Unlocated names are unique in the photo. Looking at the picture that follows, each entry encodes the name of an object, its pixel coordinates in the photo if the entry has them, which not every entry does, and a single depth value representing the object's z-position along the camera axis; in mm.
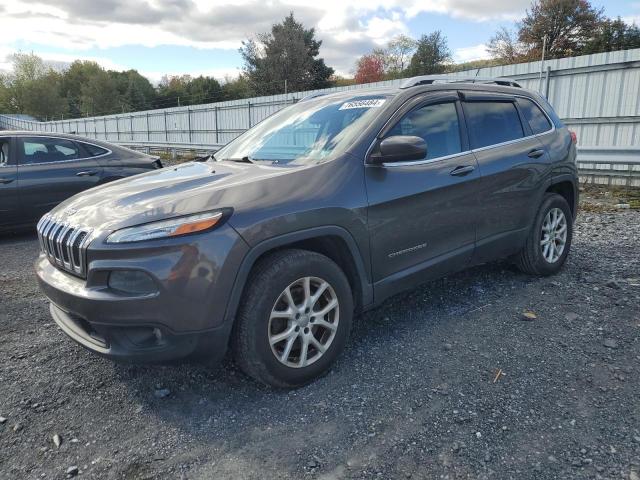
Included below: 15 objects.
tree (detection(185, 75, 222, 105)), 50938
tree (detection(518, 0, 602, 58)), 35219
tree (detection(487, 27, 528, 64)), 38438
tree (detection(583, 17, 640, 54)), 30922
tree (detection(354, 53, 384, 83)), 57250
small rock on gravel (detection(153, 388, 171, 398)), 2941
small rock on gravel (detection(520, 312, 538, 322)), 3837
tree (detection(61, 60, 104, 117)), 89500
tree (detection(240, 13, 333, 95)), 46000
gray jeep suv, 2508
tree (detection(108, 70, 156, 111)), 59081
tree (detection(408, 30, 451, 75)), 42872
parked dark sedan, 6582
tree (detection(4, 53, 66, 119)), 71812
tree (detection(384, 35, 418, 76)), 57406
